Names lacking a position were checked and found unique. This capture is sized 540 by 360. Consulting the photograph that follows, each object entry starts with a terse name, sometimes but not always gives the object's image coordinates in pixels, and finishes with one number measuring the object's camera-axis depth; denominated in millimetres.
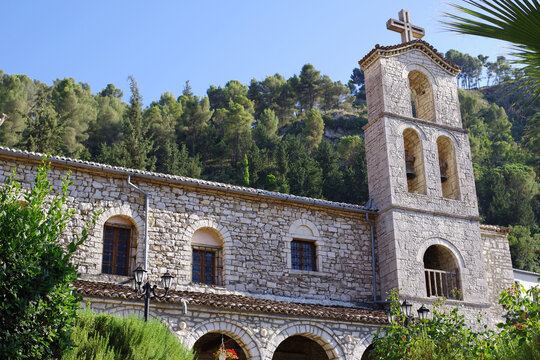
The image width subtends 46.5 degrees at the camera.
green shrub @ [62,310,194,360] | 9109
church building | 15039
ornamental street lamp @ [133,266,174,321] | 11414
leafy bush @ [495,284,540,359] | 6398
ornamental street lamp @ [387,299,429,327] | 13083
